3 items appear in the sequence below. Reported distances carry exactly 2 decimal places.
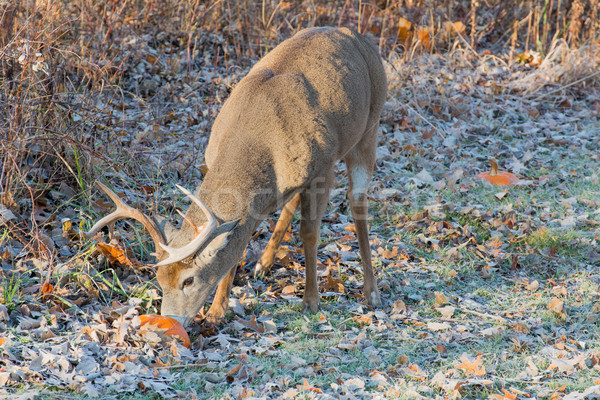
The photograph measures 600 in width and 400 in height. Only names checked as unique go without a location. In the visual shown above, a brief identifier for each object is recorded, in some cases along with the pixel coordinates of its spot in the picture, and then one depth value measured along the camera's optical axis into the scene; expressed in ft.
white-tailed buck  28.58
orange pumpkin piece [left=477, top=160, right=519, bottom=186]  49.70
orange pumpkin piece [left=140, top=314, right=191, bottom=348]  28.45
